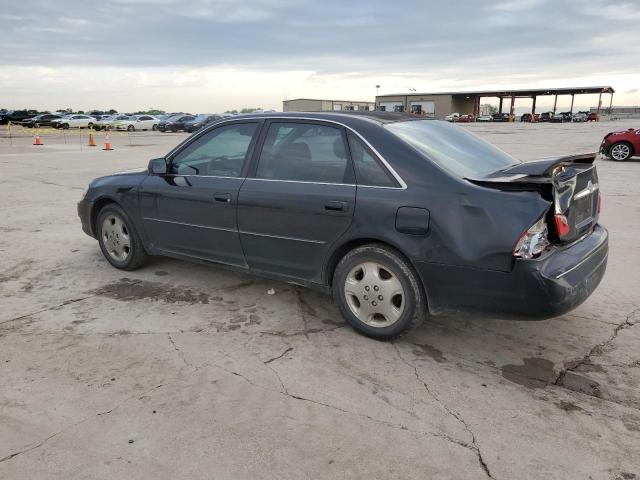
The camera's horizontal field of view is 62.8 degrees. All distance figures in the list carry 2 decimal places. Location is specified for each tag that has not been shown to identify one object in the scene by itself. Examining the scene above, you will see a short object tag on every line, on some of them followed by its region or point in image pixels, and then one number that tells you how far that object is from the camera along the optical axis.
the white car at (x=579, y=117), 73.82
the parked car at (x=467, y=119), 77.24
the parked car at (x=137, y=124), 47.00
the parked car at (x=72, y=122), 47.72
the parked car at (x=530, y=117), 77.23
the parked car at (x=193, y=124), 42.29
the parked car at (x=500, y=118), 80.56
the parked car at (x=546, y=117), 76.81
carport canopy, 81.44
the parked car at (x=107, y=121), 47.56
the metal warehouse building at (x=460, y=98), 82.62
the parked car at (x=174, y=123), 42.81
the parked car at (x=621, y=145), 16.03
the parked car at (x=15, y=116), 53.25
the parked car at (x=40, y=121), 48.03
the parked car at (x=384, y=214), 3.13
